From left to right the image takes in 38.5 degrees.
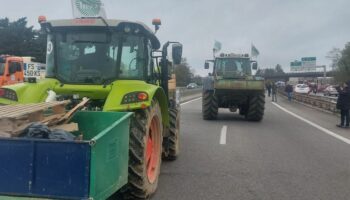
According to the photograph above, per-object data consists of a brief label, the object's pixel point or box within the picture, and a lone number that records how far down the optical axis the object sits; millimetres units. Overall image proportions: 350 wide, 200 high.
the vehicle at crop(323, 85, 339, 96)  60581
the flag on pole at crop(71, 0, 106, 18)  8086
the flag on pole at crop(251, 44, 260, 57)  26950
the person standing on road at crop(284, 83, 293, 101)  42247
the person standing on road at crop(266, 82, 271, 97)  50519
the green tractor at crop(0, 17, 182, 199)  6977
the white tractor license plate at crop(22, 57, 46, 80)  23933
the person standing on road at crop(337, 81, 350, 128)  17812
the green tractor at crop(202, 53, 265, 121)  18703
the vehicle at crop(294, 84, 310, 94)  59900
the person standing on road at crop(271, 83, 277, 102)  44375
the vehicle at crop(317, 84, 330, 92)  75294
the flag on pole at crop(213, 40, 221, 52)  26717
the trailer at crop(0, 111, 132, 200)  4277
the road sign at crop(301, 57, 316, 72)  84831
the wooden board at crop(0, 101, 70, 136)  4938
